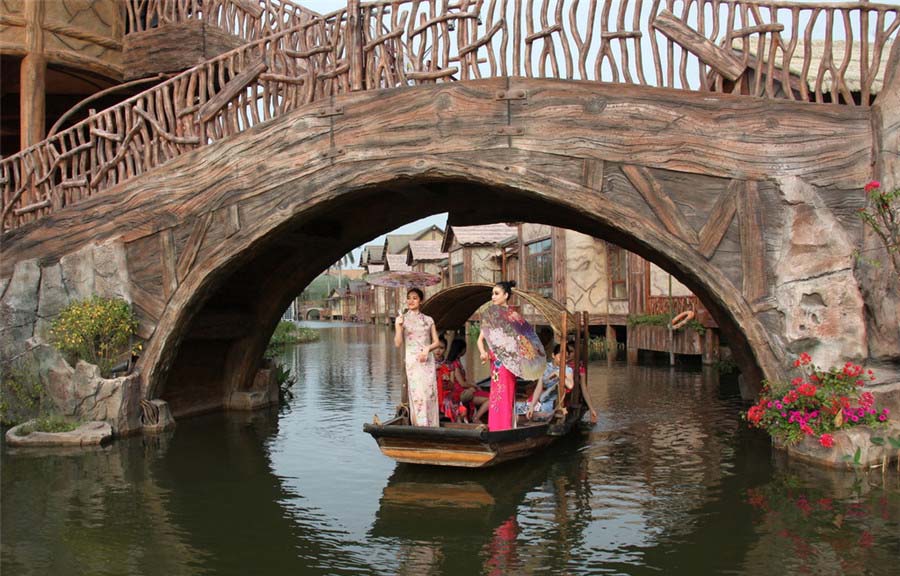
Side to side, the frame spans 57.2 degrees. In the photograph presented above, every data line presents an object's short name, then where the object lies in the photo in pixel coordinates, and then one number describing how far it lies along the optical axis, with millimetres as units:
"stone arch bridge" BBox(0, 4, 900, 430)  8852
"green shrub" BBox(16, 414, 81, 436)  10617
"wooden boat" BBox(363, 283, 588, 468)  8594
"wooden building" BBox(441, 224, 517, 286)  40125
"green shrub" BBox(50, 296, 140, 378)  10883
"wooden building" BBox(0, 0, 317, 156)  14844
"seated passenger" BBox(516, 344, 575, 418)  10375
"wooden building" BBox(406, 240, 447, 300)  50781
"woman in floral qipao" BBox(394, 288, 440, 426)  9203
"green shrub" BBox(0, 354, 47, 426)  11273
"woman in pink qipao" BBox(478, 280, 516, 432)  9000
